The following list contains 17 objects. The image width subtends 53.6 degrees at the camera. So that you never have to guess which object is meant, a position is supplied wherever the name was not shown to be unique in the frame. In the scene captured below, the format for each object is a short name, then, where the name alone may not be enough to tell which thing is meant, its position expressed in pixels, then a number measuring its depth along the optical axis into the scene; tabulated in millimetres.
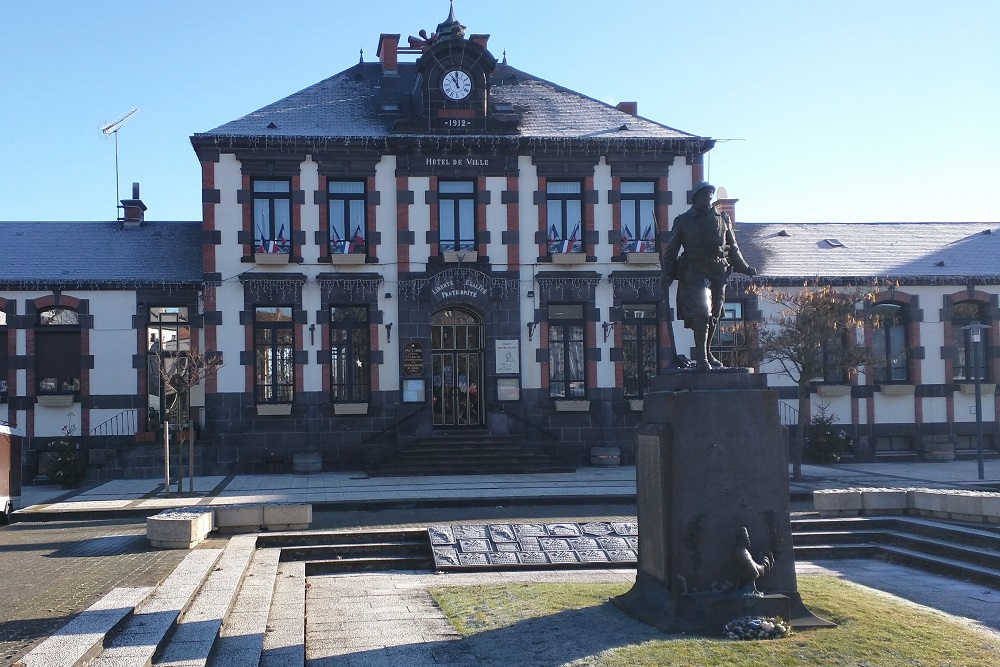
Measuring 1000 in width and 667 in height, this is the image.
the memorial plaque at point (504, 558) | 13273
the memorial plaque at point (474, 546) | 13657
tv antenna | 32062
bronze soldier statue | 10141
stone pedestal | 9039
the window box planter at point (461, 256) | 25500
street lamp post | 21969
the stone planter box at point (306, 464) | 24438
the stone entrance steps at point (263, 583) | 7941
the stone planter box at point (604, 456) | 25391
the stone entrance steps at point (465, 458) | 23938
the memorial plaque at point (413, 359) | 25406
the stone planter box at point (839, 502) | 15789
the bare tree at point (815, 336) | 21750
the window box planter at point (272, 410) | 24828
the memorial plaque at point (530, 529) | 14096
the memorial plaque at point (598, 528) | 14155
